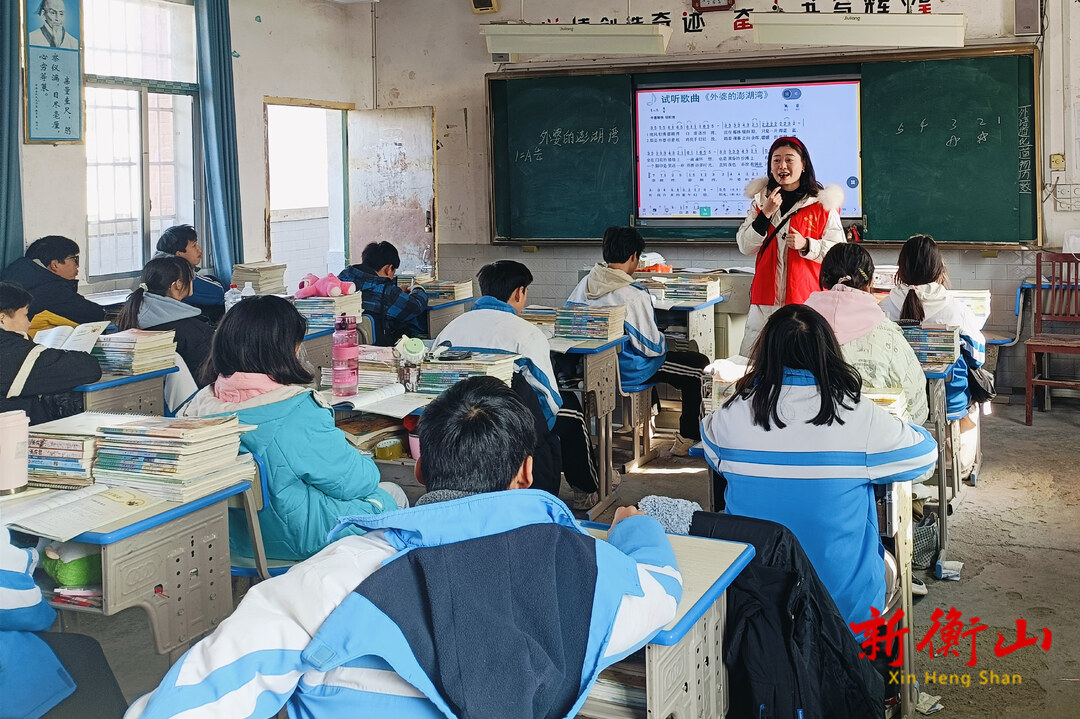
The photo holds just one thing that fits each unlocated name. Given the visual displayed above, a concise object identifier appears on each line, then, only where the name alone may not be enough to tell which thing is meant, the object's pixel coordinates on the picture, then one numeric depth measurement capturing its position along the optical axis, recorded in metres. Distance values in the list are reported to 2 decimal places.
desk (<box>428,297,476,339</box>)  6.34
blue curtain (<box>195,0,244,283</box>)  7.14
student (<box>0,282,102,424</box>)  3.73
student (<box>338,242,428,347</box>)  5.91
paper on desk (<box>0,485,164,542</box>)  2.32
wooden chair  6.15
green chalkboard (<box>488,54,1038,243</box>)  6.69
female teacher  4.89
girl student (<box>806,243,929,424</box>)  3.61
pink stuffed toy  5.57
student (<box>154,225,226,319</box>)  5.82
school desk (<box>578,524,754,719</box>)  1.73
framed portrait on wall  5.89
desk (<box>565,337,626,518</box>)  4.74
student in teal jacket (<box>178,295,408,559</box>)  2.74
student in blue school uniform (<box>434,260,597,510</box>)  4.16
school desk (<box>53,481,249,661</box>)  2.36
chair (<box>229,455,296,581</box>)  2.75
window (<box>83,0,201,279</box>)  6.52
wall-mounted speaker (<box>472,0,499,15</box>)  8.05
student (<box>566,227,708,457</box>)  5.23
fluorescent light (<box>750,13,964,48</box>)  6.09
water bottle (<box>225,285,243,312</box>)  6.27
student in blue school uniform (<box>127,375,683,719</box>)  1.36
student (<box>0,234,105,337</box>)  5.28
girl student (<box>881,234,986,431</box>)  4.67
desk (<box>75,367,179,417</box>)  4.15
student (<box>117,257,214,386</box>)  4.68
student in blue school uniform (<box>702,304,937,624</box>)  2.56
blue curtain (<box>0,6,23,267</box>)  5.73
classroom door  8.26
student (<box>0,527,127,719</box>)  2.00
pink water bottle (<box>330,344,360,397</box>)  3.80
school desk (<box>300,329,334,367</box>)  5.54
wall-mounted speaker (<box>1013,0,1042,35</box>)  6.54
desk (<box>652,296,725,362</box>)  5.84
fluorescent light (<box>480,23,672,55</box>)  6.55
